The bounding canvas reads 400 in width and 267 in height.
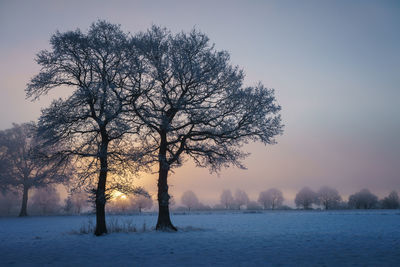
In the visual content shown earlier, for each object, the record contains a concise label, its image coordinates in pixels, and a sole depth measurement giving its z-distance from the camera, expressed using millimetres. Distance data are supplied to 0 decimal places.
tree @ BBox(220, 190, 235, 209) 137625
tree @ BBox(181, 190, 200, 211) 136125
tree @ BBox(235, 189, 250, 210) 137550
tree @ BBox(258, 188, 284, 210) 125981
